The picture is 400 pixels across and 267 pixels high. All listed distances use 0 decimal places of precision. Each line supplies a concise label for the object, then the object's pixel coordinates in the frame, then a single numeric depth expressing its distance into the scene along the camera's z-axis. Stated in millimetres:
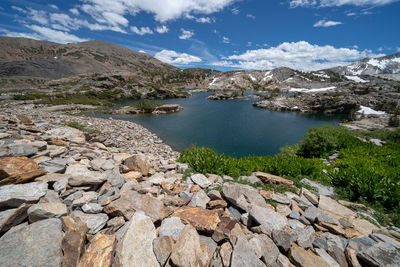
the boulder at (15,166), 3204
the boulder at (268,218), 3322
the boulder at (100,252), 2236
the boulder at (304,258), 2632
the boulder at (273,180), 5677
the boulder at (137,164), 5375
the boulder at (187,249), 2410
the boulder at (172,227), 2871
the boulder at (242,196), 3887
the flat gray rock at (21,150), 4242
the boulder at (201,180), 5073
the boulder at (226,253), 2520
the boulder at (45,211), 2521
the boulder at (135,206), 3030
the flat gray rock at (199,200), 3873
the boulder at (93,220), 2711
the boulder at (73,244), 2145
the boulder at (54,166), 4027
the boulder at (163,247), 2457
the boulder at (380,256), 2764
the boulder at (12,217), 2323
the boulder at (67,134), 7431
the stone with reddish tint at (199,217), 3053
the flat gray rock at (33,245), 2061
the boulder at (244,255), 2504
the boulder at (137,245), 2330
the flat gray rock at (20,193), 2668
